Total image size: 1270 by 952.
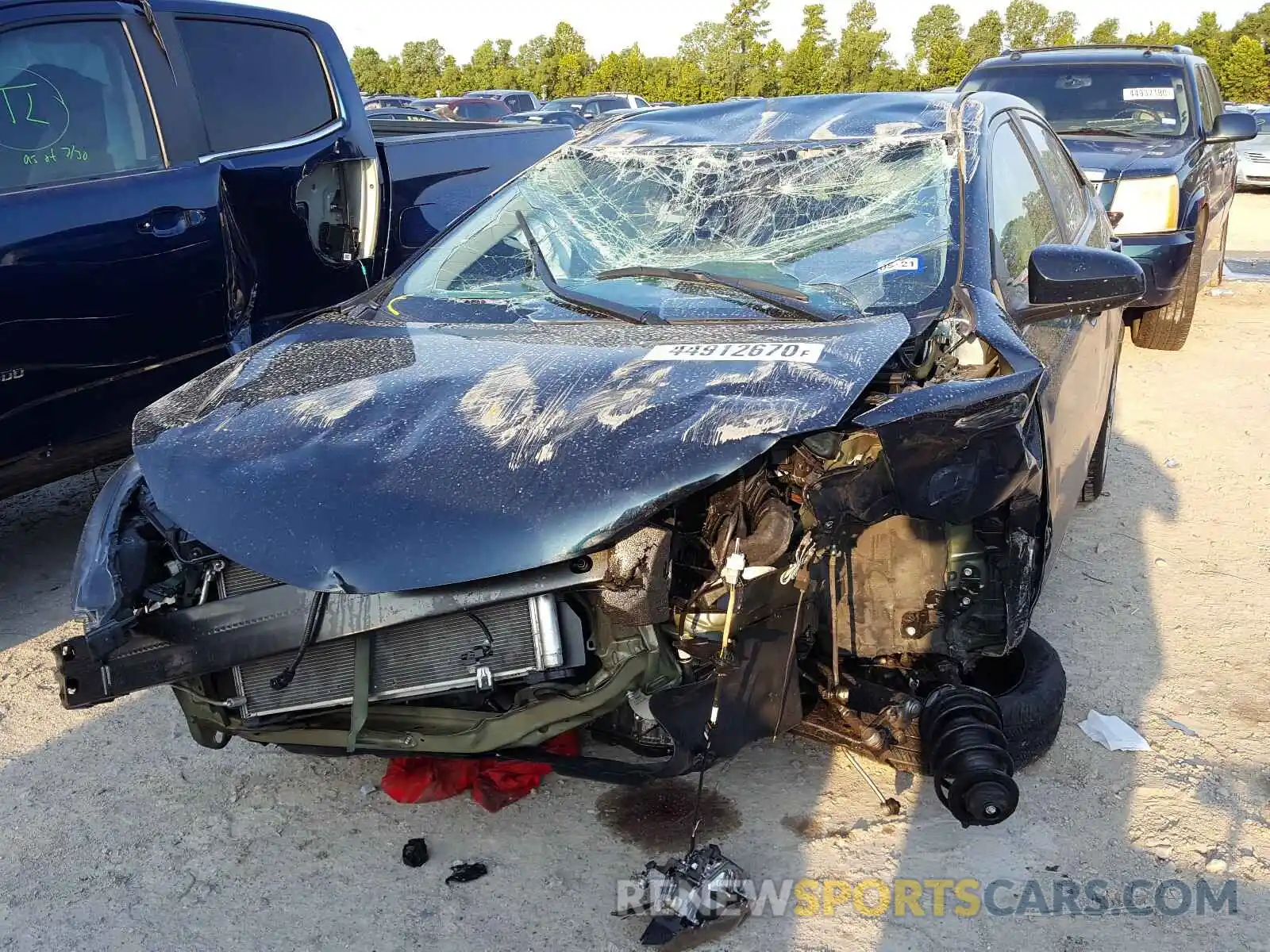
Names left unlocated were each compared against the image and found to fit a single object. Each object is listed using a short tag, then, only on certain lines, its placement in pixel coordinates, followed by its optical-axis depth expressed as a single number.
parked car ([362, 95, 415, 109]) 18.14
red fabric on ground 2.95
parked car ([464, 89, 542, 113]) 22.48
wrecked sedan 2.25
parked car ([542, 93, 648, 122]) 23.73
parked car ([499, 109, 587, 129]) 16.66
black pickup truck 3.84
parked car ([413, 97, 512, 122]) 20.38
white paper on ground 3.09
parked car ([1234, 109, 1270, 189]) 17.33
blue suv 6.72
